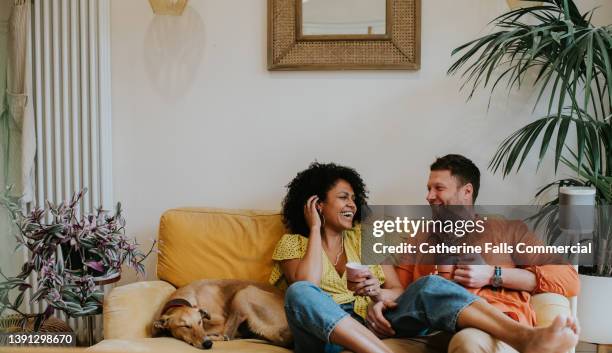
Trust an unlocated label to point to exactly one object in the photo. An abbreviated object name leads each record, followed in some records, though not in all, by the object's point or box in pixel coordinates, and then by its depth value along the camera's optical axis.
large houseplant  2.13
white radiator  2.81
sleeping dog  2.19
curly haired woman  1.88
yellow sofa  2.52
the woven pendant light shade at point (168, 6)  2.67
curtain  2.79
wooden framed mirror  2.71
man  1.86
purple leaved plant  2.22
